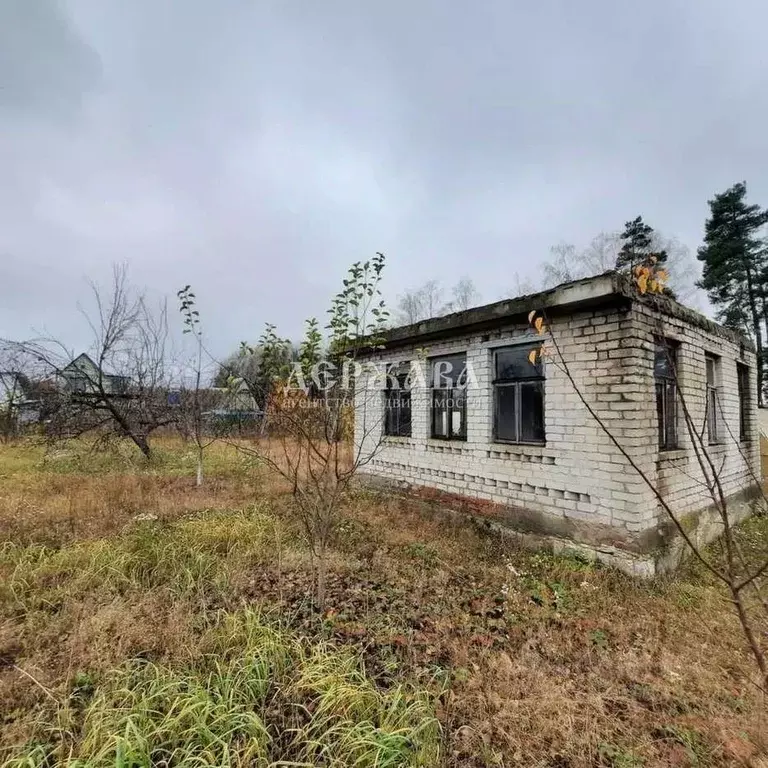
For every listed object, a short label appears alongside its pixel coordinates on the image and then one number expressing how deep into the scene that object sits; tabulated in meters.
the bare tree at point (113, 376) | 10.77
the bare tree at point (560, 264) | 23.45
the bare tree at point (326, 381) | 3.60
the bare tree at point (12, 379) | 10.34
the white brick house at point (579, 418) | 4.43
